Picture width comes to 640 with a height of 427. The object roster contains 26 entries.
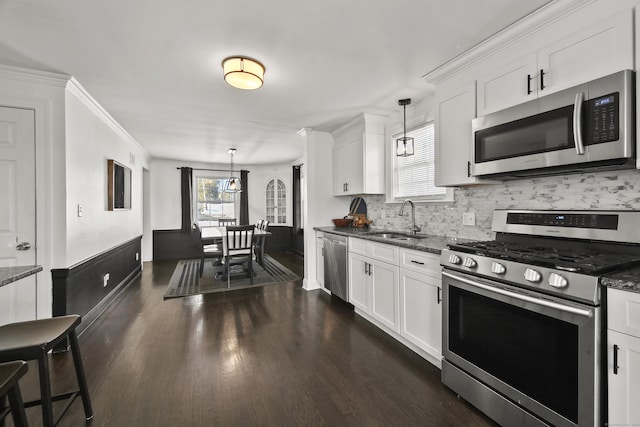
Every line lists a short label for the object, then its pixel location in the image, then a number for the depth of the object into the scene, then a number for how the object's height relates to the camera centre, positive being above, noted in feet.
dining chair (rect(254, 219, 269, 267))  16.31 -2.15
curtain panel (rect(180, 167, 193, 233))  22.15 +1.24
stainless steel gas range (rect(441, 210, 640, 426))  3.97 -1.80
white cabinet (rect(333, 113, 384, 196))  11.55 +2.44
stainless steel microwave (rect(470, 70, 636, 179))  4.46 +1.49
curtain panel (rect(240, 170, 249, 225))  24.25 +1.06
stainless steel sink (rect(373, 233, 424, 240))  9.28 -0.89
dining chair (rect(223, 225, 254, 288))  14.17 -1.69
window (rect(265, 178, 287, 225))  25.38 +1.00
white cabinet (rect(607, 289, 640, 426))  3.57 -1.95
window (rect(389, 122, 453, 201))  9.69 +1.49
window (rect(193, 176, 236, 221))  23.30 +1.06
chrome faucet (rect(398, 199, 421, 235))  9.90 -0.25
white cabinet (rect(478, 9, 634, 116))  4.58 +2.83
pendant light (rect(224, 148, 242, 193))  19.01 +2.01
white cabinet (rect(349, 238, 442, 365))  6.91 -2.41
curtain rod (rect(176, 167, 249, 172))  22.94 +3.62
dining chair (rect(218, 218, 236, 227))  22.66 -0.74
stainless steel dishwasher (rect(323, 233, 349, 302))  10.97 -2.25
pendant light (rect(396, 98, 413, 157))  9.70 +2.42
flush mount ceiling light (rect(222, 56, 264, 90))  7.13 +3.69
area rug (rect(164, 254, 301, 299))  13.53 -3.74
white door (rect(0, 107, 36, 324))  7.60 +0.31
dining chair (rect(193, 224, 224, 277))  15.51 -2.22
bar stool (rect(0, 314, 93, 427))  4.22 -2.09
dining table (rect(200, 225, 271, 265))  14.82 -1.26
